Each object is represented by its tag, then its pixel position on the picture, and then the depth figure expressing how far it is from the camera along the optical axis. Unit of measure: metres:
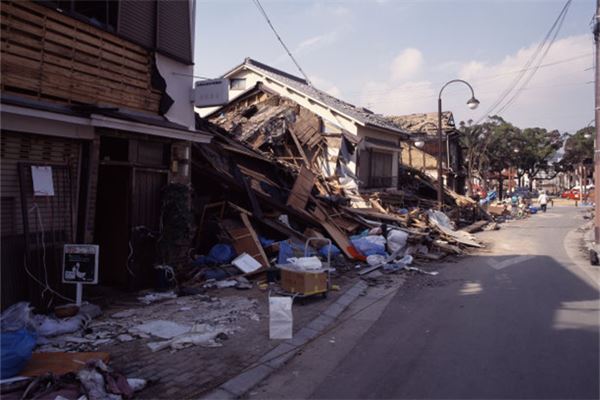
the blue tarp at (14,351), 4.43
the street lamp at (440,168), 20.89
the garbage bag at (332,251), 12.05
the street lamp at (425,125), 34.58
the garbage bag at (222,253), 10.38
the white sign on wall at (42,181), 6.50
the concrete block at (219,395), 4.44
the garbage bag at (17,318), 5.54
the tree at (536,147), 55.88
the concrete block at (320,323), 6.77
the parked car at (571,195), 54.86
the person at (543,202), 37.21
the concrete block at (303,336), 6.07
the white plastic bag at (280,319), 6.07
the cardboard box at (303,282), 7.98
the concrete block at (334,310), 7.55
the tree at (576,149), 59.01
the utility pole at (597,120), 15.56
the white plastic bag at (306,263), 8.31
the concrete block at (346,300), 8.29
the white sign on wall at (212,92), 9.33
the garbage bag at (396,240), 13.02
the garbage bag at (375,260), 11.88
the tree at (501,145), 52.69
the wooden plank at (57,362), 4.66
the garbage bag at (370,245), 12.58
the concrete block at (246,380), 4.64
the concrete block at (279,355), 5.35
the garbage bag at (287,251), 10.43
